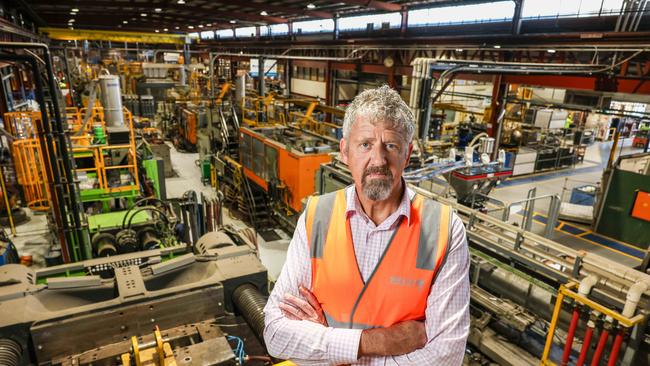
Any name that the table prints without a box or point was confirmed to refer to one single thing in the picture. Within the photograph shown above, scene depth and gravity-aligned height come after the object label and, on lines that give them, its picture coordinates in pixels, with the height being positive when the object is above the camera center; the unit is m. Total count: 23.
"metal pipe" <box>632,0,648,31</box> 9.22 +1.39
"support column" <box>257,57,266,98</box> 16.11 -0.56
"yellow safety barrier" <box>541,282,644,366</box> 3.26 -2.13
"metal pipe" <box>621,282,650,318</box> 3.13 -1.75
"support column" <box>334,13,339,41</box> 20.68 +2.00
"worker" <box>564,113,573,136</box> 19.85 -2.81
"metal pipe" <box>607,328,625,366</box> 3.28 -2.25
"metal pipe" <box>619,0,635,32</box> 9.41 +1.46
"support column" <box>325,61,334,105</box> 20.22 -1.04
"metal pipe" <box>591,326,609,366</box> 3.35 -2.29
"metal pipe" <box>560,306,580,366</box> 3.52 -2.35
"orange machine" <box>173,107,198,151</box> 16.92 -3.12
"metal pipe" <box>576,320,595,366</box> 3.47 -2.39
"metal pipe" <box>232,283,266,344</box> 3.72 -2.35
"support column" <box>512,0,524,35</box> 11.95 +1.57
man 1.63 -0.85
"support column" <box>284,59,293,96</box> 26.70 -0.79
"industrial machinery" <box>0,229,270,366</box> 3.22 -2.29
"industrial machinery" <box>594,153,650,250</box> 10.20 -3.39
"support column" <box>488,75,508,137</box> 12.82 -0.92
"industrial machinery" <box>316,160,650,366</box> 3.32 -2.26
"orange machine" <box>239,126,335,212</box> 9.22 -2.36
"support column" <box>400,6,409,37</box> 16.38 +1.88
